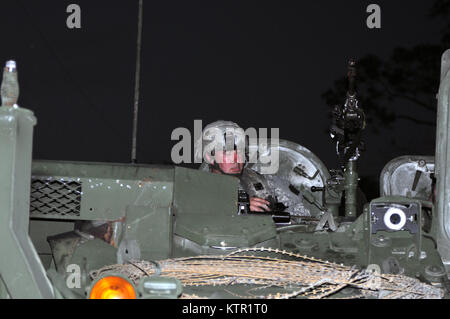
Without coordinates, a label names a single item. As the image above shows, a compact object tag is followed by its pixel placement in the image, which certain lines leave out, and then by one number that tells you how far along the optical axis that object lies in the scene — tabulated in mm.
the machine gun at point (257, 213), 8728
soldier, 11891
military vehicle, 6500
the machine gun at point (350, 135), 11422
